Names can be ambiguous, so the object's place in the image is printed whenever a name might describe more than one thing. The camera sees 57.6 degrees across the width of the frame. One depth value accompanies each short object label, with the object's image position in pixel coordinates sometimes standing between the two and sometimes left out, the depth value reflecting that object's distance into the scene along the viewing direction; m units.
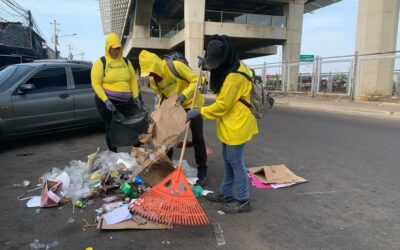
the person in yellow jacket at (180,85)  4.38
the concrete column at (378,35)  19.83
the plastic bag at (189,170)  4.95
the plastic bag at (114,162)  4.71
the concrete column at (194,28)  28.09
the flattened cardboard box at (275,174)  4.78
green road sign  21.39
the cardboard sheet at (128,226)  3.39
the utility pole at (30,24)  33.12
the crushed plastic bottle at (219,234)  3.14
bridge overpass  21.02
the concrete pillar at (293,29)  30.66
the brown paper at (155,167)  3.90
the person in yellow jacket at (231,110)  3.49
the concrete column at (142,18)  41.50
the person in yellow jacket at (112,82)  5.15
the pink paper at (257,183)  4.65
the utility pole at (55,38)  68.18
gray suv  6.81
